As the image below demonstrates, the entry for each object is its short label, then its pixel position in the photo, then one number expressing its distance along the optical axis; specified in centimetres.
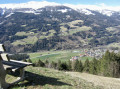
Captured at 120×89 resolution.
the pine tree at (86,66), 4269
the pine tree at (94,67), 3761
